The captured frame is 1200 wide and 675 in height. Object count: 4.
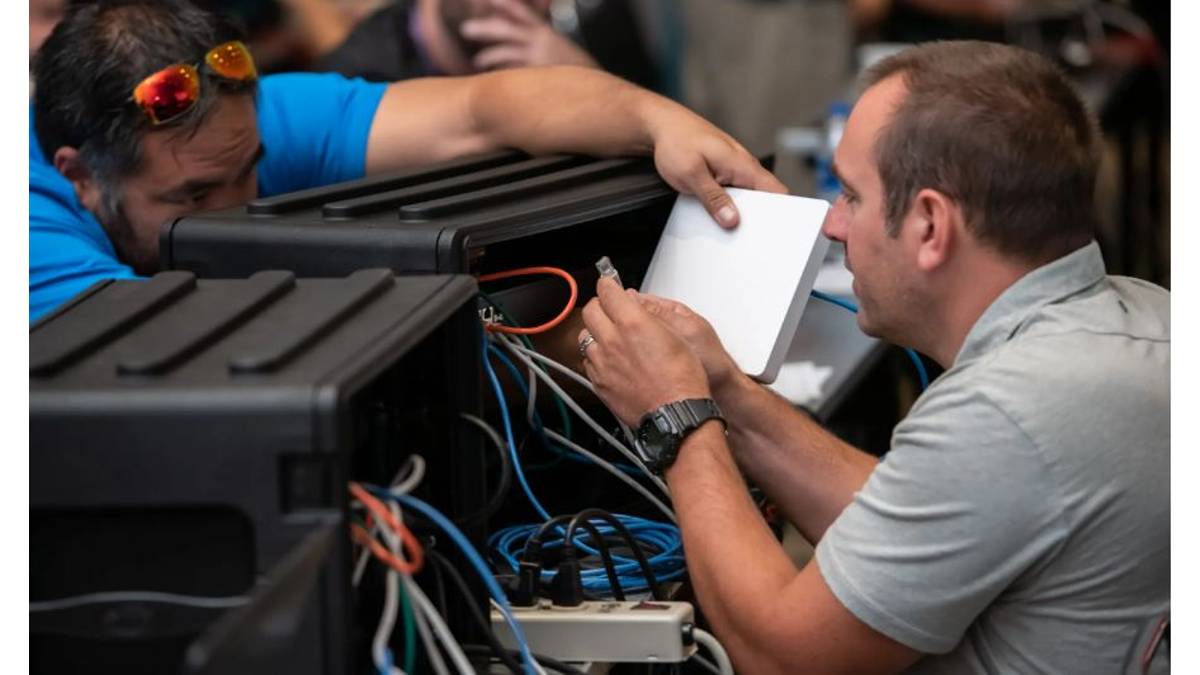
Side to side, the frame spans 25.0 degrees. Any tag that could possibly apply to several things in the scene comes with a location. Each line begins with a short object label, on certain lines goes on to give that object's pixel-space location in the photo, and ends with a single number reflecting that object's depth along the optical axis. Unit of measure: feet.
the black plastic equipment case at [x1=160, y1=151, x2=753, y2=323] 6.93
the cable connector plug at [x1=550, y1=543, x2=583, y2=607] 6.83
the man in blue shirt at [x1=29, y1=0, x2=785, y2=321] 8.21
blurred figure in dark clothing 11.53
